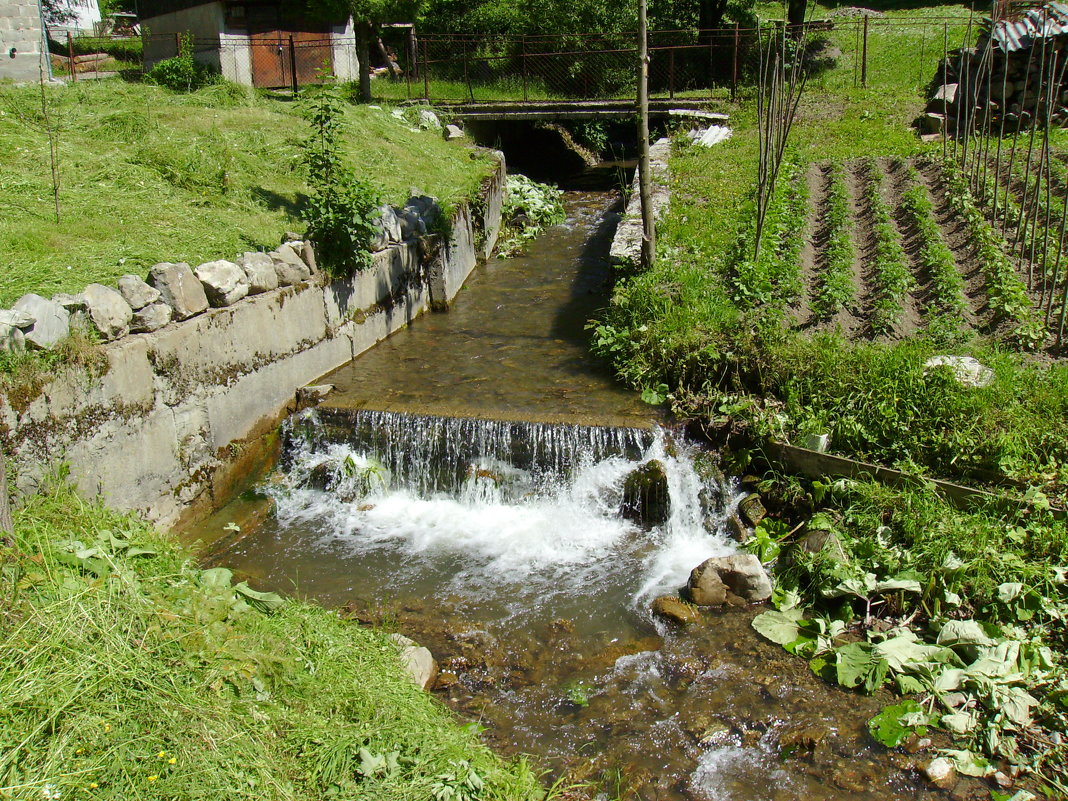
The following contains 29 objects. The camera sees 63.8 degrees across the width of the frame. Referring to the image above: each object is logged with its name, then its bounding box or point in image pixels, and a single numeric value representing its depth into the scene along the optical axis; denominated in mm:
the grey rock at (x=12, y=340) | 6242
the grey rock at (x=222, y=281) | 8086
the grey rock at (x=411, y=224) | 11844
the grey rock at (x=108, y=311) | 6871
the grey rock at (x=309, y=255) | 9711
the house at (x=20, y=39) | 13984
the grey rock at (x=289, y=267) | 9227
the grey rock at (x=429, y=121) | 18234
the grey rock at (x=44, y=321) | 6414
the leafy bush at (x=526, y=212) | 15859
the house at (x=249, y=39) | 22578
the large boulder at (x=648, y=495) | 7797
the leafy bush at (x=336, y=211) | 9945
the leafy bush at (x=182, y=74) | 17844
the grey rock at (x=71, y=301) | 6723
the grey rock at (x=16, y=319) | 6312
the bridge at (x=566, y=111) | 19938
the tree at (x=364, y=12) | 17828
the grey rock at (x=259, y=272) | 8672
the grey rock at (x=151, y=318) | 7301
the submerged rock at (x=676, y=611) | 6387
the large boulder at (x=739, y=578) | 6516
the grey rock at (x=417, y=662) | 5566
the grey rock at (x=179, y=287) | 7598
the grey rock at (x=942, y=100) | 16266
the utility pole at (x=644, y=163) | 9562
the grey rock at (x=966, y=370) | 7344
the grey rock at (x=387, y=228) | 11008
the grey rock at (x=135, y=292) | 7246
